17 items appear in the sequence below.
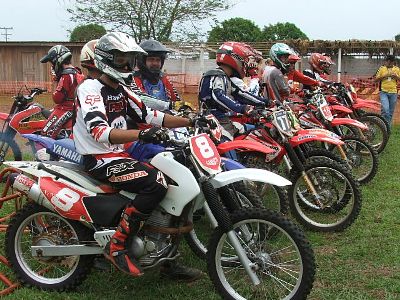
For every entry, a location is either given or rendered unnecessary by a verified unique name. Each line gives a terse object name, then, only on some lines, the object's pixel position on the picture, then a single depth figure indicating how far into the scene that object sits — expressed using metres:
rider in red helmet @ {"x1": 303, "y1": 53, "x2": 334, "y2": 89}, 9.62
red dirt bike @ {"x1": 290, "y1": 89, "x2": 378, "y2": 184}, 7.18
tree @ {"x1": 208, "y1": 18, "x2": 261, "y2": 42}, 50.56
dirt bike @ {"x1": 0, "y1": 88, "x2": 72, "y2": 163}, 7.14
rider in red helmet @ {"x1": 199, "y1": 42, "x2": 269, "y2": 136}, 5.92
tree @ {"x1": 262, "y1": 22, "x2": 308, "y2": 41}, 56.58
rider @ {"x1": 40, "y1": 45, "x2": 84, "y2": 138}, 6.75
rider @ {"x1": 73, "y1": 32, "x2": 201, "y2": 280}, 3.54
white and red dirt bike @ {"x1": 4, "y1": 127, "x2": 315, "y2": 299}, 3.49
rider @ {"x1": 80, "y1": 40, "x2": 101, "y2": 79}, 5.07
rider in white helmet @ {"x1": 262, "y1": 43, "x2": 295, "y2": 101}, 7.30
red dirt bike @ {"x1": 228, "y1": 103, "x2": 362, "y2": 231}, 5.28
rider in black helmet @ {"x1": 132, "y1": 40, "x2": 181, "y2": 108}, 6.09
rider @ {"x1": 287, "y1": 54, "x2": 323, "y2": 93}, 8.87
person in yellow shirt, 12.04
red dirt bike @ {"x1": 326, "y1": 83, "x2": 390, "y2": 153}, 9.24
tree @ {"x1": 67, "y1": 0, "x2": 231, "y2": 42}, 24.12
